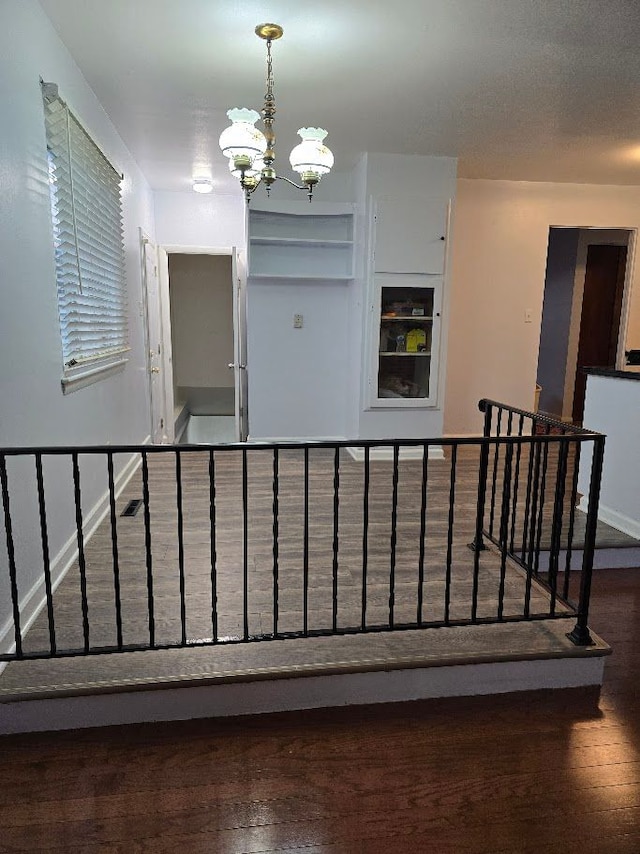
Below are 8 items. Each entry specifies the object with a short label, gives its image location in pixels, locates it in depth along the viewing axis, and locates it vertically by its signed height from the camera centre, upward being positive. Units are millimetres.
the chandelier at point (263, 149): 2539 +875
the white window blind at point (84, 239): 2646 +486
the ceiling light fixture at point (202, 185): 5191 +1353
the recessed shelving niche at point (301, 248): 5105 +763
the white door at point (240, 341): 5324 -129
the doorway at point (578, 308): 6441 +328
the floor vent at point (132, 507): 3507 -1172
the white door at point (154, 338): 5094 -109
